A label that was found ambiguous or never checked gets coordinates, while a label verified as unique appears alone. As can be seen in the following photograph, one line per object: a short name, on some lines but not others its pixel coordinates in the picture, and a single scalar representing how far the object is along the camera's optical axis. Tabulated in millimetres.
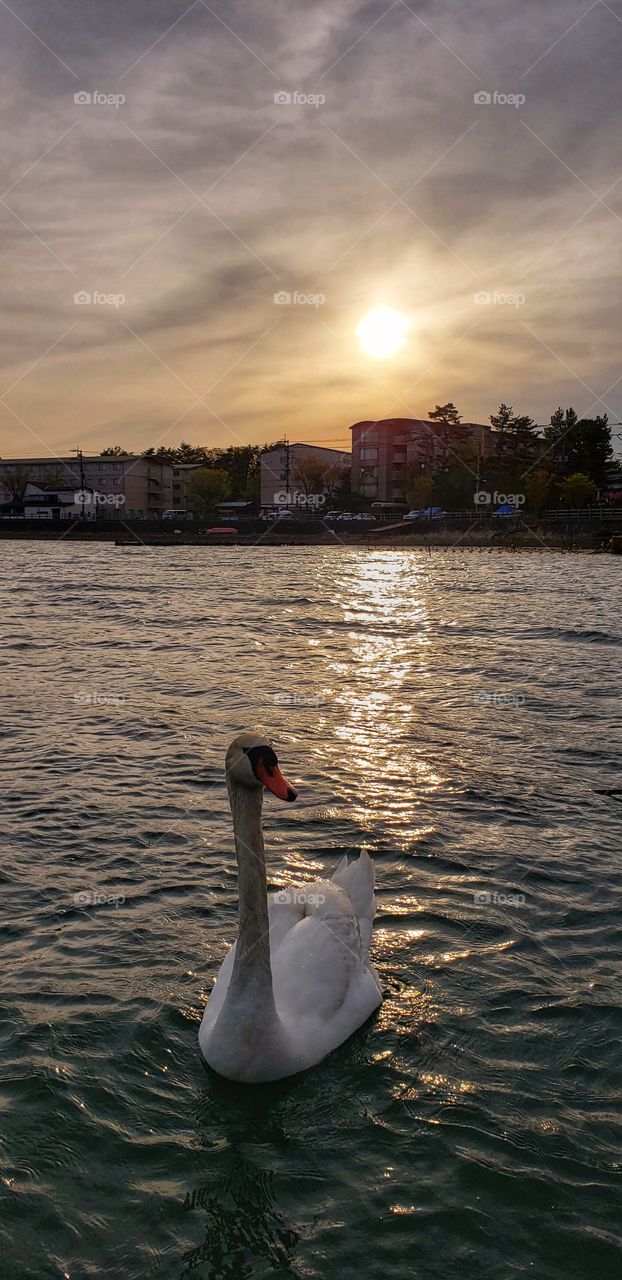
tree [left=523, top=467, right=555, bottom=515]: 119000
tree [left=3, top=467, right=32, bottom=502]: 179500
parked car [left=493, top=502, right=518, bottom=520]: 113250
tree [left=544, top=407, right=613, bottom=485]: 128750
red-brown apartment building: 166000
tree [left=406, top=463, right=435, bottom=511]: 138625
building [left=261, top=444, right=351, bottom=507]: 173500
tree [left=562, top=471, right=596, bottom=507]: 116250
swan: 5309
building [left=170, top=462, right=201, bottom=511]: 188750
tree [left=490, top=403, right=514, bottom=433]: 130125
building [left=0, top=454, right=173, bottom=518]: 162250
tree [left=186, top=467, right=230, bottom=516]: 166000
